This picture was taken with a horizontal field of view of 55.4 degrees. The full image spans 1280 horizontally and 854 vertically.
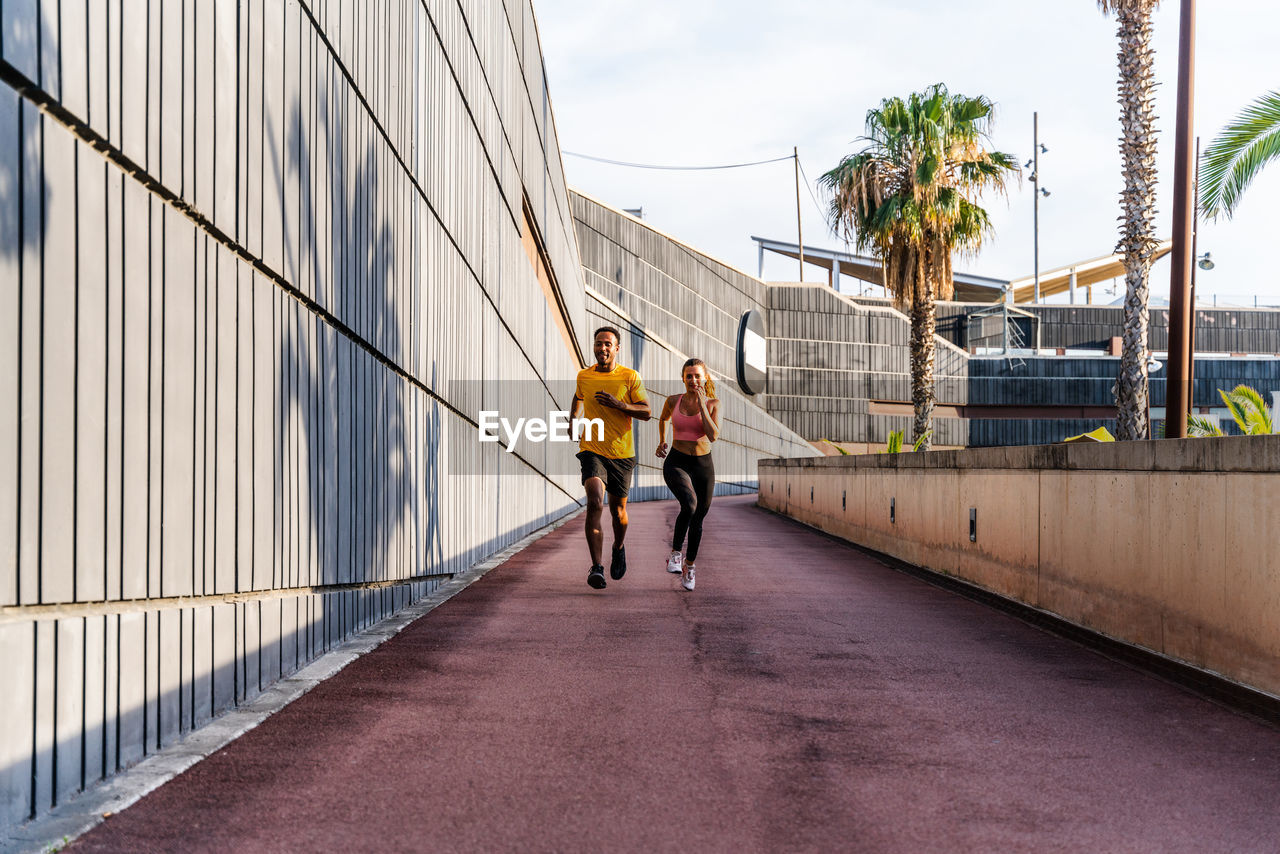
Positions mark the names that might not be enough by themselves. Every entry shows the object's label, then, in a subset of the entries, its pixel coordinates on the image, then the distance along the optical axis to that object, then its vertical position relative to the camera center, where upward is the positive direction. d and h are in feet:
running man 28.91 +0.06
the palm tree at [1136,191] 51.88 +10.40
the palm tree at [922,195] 84.94 +16.87
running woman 31.27 -0.46
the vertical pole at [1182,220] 39.60 +7.15
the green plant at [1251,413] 47.98 +0.86
